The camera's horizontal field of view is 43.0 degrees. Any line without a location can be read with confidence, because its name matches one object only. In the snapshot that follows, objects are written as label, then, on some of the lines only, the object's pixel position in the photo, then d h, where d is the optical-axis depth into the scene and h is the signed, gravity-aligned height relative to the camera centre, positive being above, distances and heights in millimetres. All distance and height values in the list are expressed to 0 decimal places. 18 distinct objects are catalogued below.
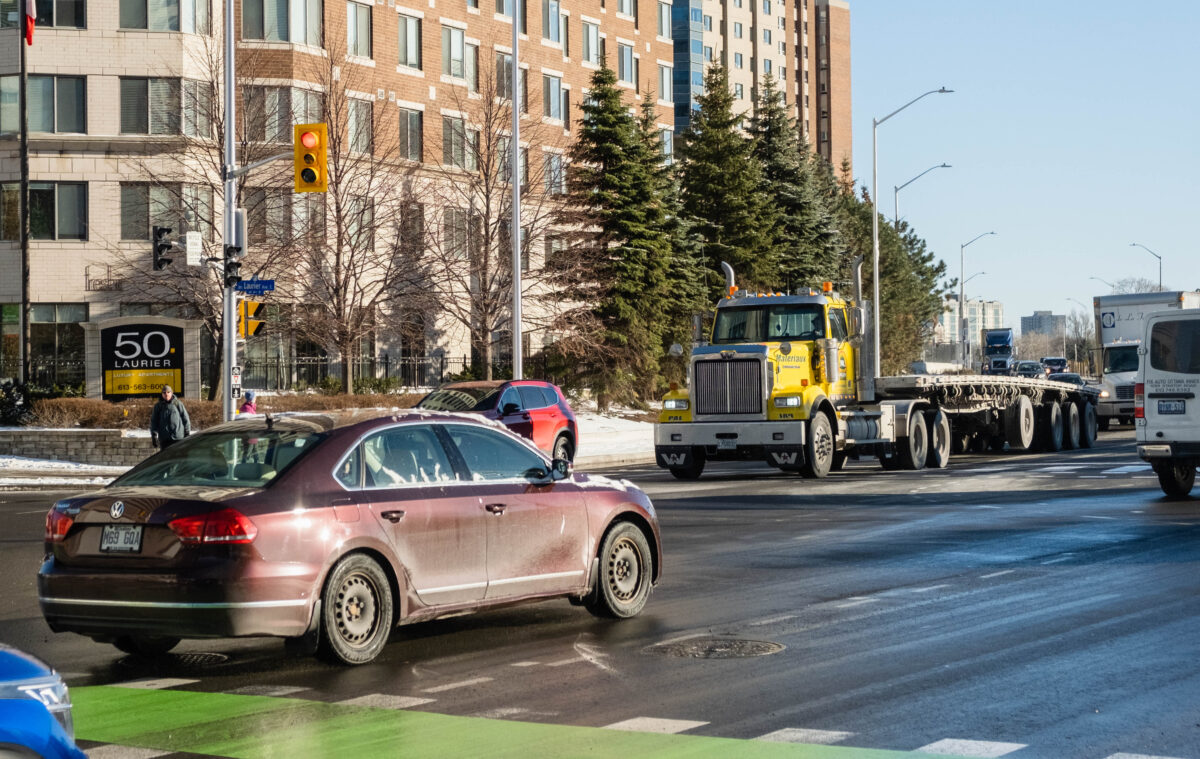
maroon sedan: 8641 -804
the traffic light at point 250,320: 31484 +1749
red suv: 28891 -112
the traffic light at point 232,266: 29016 +2643
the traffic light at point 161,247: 29406 +3063
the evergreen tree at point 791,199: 68875 +9046
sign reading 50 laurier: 35250 +1053
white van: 20219 +12
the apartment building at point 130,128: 45750 +8490
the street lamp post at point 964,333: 77081 +3154
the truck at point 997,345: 96000 +3042
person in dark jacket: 27219 -264
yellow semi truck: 25609 -16
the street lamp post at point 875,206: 55594 +6922
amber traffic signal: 25734 +4177
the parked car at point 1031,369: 80000 +1266
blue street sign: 29125 +2244
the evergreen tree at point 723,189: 62906 +8675
